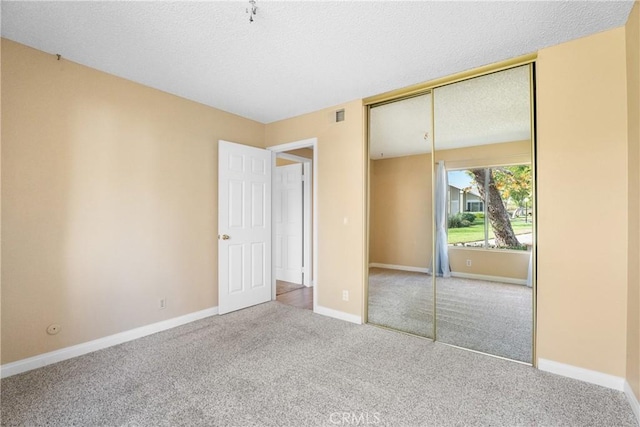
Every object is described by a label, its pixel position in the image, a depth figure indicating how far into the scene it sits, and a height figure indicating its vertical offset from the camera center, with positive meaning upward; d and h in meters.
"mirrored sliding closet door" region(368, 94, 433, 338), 3.35 -0.06
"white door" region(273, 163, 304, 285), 5.13 -0.11
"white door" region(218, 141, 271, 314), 3.75 -0.17
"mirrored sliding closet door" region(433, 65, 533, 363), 2.67 +0.00
